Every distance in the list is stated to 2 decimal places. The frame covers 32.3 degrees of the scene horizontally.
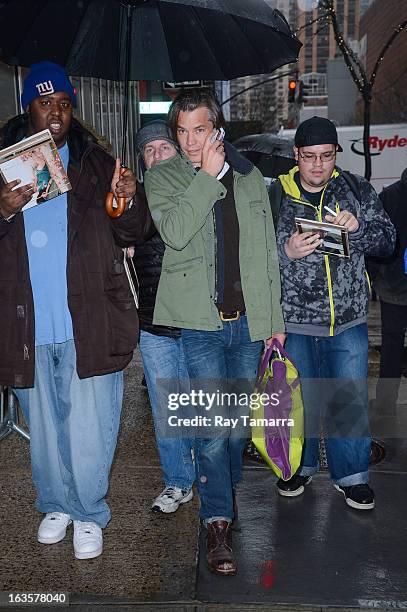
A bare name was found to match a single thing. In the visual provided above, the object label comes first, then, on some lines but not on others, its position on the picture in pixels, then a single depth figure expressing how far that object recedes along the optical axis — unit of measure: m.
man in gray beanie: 3.94
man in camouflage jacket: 3.86
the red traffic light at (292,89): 27.80
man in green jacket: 3.38
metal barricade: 5.03
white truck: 16.73
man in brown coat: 3.24
